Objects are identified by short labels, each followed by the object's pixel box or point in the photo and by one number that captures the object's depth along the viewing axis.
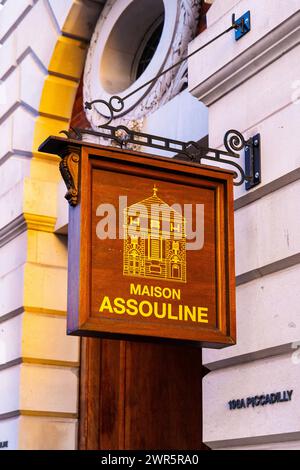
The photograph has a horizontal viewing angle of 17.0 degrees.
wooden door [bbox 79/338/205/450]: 10.59
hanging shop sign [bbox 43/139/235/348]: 6.39
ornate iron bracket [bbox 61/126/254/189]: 7.02
